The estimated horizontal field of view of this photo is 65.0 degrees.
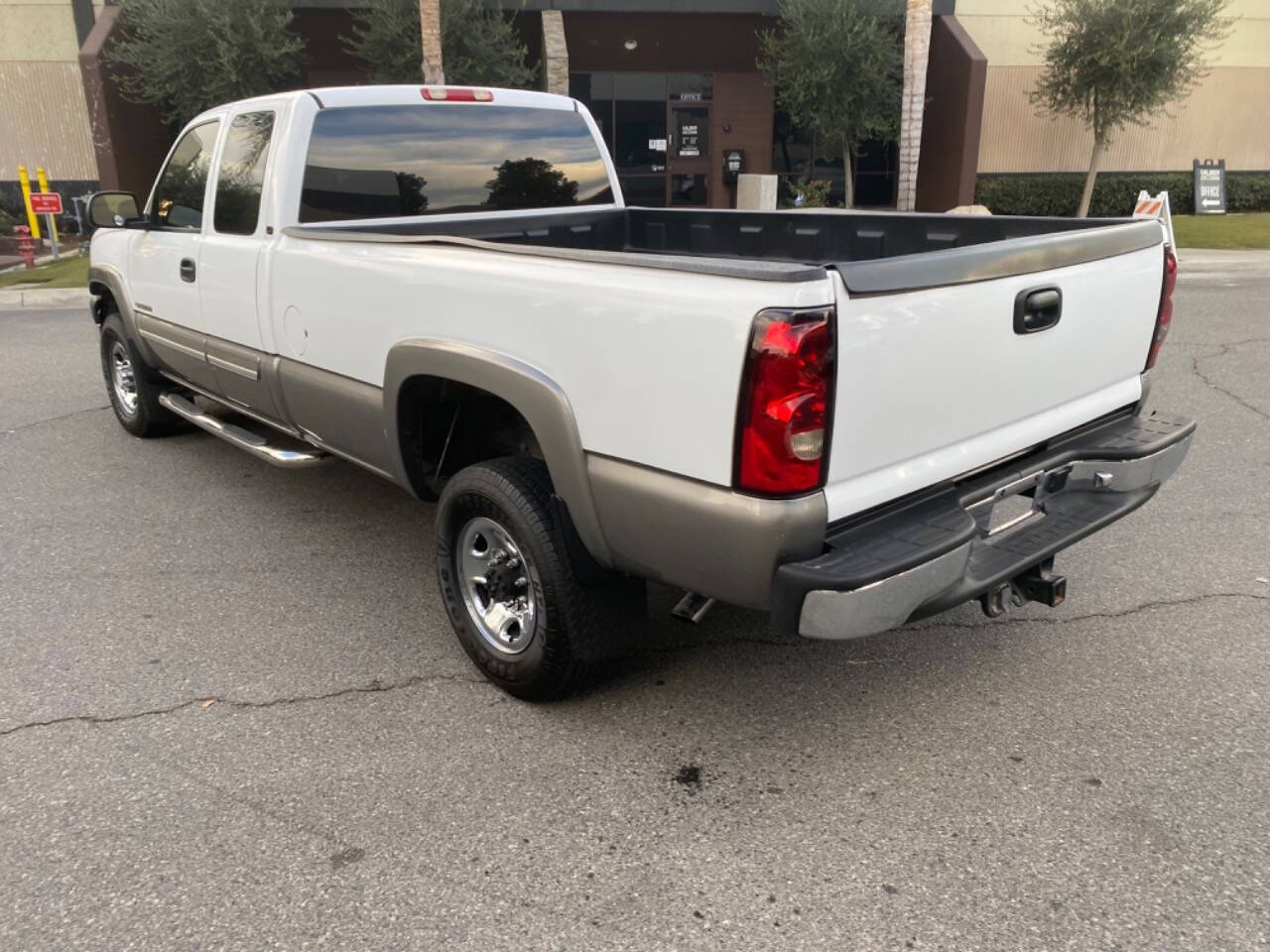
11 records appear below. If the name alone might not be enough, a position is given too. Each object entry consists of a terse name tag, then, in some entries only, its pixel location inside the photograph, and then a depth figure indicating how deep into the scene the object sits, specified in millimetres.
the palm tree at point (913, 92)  15969
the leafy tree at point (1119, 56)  19047
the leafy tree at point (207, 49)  17281
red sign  15496
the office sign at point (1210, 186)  22016
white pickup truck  2469
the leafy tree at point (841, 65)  19188
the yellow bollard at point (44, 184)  16203
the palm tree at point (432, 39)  15273
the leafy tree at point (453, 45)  18203
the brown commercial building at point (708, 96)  20156
